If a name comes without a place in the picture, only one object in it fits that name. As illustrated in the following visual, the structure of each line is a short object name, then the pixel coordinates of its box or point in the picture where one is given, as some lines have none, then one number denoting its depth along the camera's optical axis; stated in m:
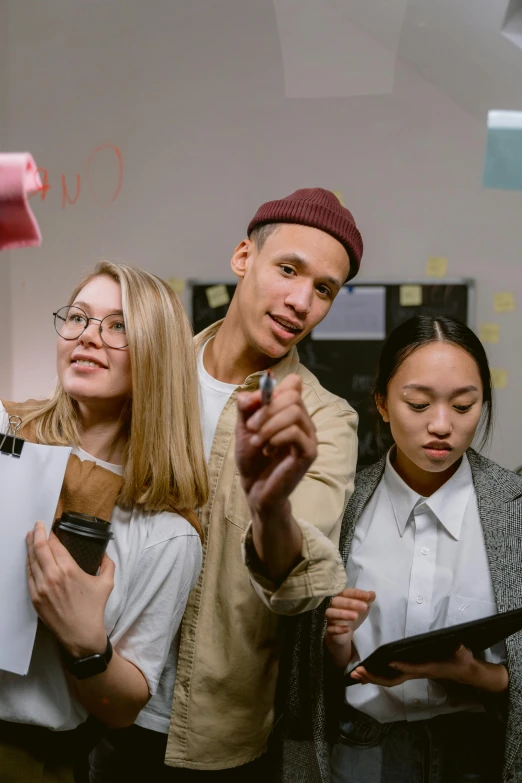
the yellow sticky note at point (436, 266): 2.13
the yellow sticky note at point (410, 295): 2.19
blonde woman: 0.99
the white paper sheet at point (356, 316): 2.22
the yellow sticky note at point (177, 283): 2.03
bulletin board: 2.20
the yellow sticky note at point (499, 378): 2.20
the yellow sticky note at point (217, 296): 2.11
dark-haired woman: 1.21
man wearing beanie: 1.18
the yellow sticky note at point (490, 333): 2.22
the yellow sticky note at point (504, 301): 2.16
